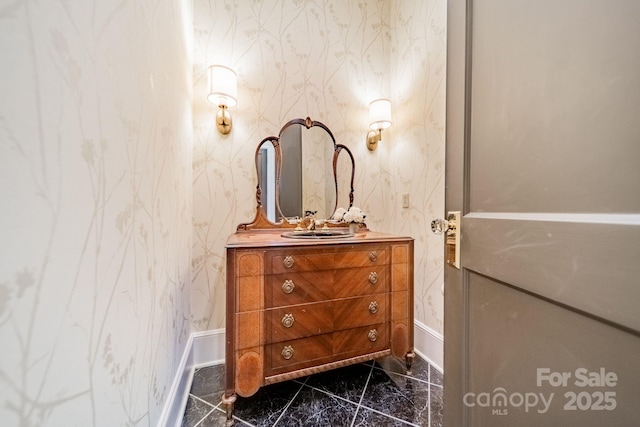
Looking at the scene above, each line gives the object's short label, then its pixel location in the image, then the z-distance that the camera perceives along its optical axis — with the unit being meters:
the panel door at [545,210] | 0.35
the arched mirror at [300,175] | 1.71
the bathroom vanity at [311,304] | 1.11
